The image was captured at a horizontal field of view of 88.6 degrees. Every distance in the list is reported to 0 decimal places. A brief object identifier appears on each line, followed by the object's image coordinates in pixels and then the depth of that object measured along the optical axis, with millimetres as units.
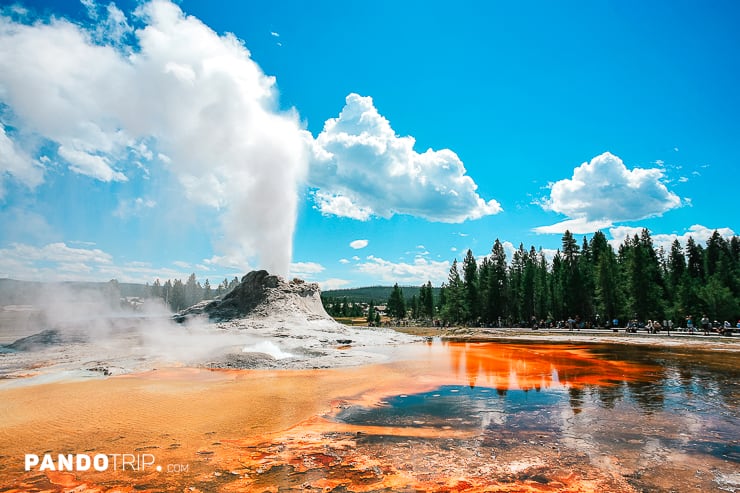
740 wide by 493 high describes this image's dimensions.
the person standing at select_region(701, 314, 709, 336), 38644
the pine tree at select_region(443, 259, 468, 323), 75388
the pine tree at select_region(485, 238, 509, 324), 68812
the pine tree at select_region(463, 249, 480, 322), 72312
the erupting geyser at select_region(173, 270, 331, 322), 34906
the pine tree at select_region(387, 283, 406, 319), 102438
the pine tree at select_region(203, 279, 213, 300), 123862
